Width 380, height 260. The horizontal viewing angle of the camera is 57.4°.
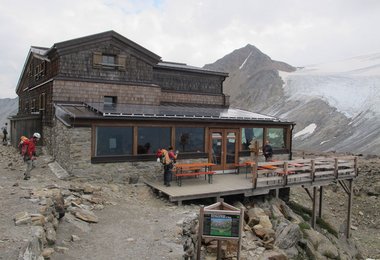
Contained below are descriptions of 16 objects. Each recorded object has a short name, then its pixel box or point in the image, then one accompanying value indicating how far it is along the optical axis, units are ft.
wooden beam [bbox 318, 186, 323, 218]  61.97
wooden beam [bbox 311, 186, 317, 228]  55.72
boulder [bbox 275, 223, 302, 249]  39.93
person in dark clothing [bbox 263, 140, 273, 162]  60.13
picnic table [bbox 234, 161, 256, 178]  56.13
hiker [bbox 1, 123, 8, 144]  104.22
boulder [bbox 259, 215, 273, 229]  41.08
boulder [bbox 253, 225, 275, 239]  38.91
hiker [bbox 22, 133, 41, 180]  43.49
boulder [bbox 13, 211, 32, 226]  25.18
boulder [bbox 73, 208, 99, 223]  33.14
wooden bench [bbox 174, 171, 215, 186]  47.17
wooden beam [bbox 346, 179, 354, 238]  59.62
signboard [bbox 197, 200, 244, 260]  27.12
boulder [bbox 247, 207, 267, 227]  41.78
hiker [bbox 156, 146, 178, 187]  45.88
